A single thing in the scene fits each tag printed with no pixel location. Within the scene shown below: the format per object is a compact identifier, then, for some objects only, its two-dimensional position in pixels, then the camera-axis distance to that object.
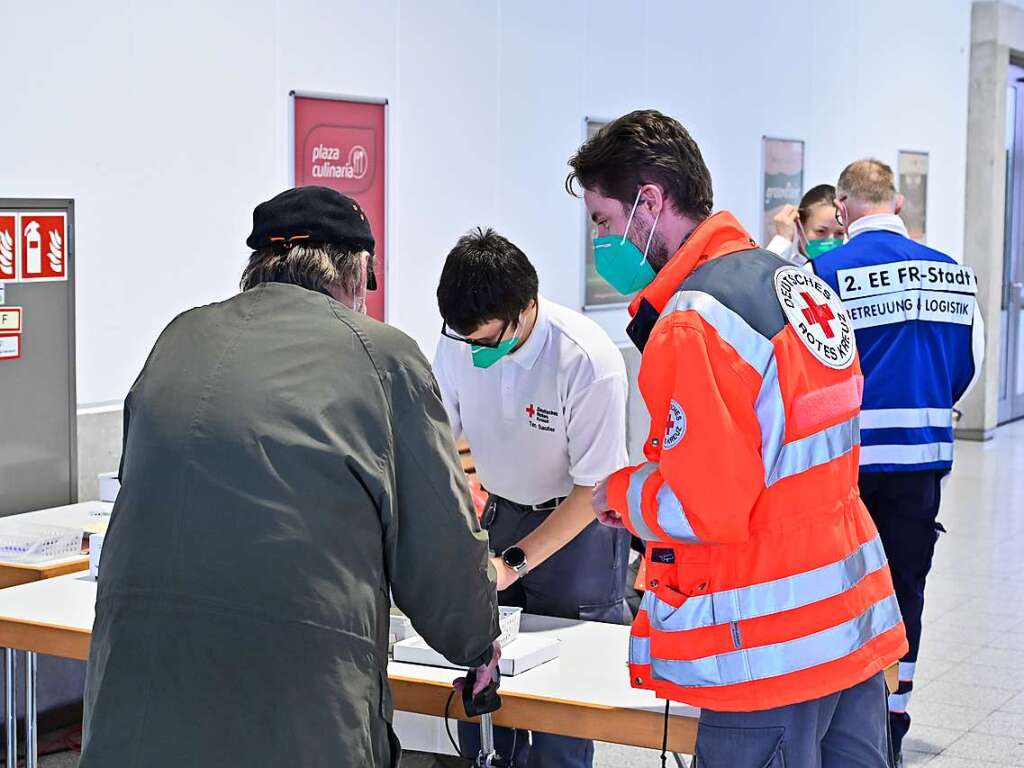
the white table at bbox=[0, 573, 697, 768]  2.54
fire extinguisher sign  4.43
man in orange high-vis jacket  2.10
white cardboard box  2.75
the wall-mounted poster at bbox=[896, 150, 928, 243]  11.36
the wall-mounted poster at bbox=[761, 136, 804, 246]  9.08
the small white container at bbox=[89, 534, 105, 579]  3.45
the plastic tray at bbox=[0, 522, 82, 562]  3.82
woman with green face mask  6.41
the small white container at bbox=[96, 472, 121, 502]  4.38
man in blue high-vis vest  4.20
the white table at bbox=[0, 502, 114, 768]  3.37
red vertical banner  5.46
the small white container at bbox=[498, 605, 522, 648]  2.83
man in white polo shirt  3.15
